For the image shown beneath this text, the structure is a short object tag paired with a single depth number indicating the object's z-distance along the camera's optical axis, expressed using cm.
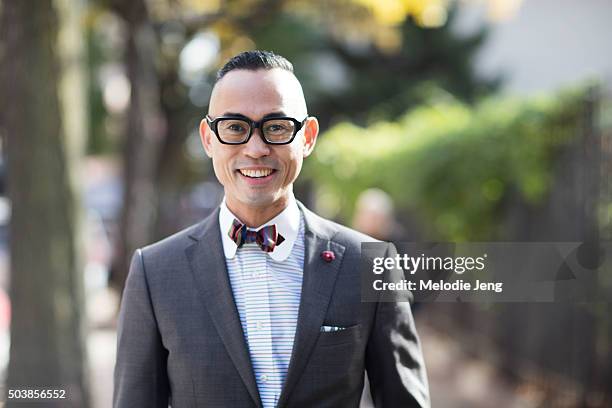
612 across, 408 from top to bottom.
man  236
